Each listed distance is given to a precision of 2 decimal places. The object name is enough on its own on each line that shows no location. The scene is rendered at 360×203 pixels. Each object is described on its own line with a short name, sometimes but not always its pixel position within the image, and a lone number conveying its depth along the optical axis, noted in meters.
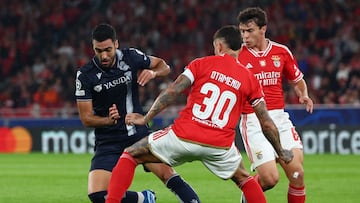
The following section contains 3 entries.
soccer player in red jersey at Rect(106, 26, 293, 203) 14.49
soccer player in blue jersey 16.20
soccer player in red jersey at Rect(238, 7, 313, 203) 17.08
